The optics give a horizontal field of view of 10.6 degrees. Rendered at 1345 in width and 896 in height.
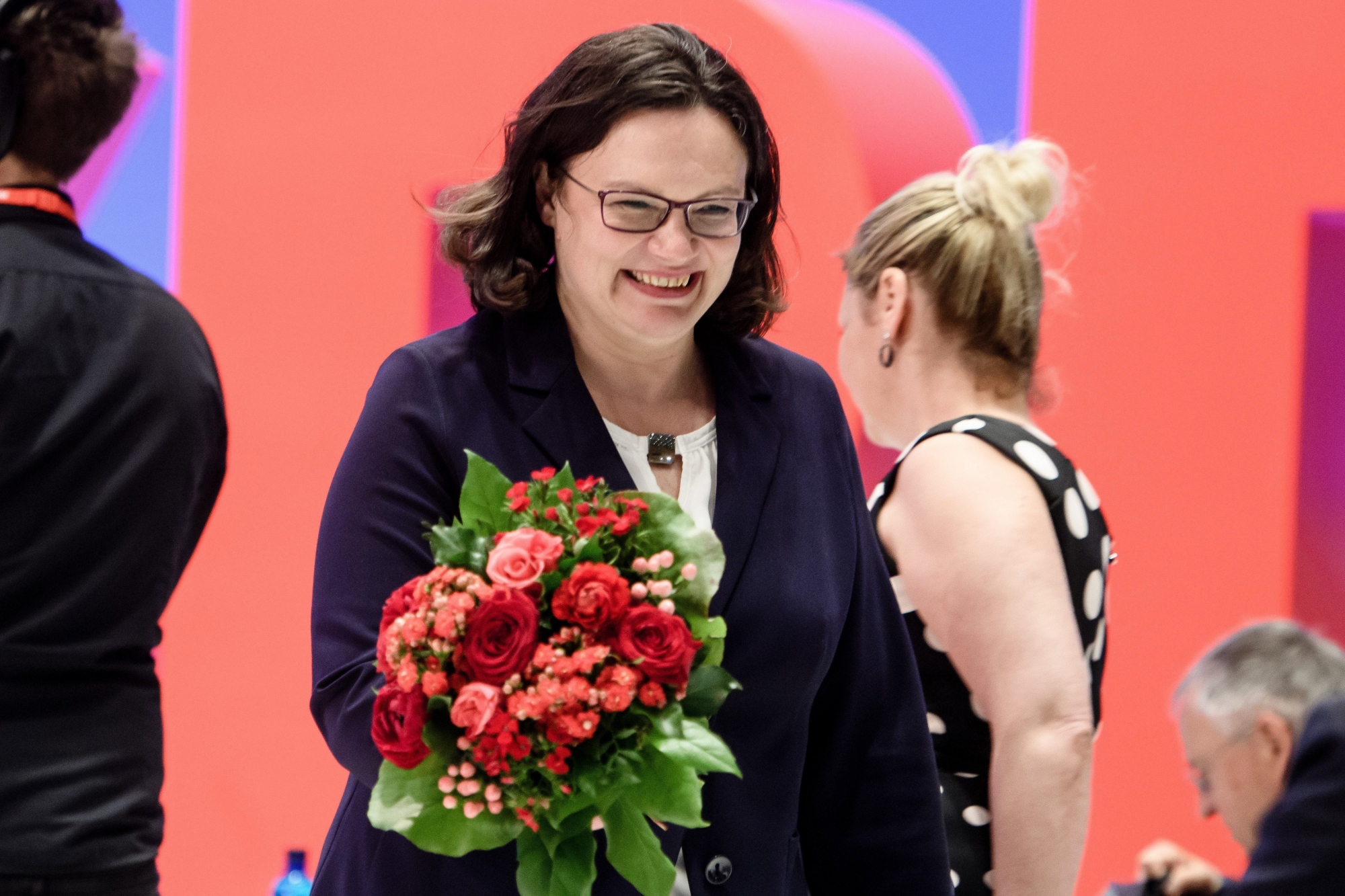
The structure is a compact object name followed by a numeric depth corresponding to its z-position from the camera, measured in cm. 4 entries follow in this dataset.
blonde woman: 519
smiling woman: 490
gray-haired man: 558
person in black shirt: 523
